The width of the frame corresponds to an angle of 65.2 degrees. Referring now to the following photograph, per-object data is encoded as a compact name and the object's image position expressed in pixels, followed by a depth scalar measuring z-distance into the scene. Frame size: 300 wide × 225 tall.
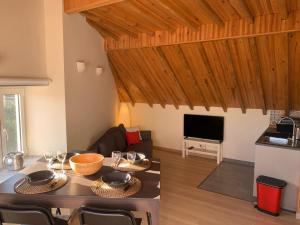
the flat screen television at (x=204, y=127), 5.25
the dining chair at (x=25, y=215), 1.53
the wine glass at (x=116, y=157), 2.16
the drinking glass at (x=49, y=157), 2.14
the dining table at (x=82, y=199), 1.61
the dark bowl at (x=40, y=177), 1.75
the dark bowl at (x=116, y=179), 1.73
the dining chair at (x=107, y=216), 1.51
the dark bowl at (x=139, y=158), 2.18
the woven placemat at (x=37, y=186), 1.68
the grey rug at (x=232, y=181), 3.79
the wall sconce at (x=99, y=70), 4.44
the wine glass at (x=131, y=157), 2.18
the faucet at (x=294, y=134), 3.43
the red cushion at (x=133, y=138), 5.23
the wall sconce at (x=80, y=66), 3.72
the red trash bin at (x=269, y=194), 3.12
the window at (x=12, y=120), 3.08
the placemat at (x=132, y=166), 2.05
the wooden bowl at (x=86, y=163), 1.88
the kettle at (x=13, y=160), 2.90
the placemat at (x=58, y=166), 2.08
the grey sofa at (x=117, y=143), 4.02
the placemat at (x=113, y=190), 1.64
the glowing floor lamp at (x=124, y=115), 5.96
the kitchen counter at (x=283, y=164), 3.16
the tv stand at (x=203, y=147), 5.20
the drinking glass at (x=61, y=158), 2.11
